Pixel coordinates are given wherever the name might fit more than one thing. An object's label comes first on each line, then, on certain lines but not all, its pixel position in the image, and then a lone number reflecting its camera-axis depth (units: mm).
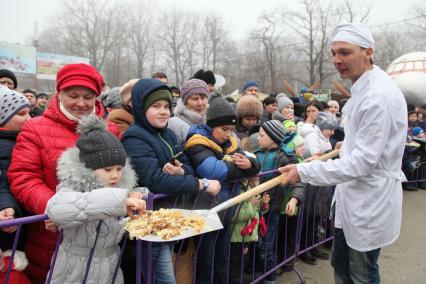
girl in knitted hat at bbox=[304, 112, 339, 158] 4898
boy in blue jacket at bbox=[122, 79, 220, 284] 2447
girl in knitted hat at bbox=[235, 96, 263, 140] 4492
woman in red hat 2162
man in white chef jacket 2430
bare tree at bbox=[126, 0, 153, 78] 50438
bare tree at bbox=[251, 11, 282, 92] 45938
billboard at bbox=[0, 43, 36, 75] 28406
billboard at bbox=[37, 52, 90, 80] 31708
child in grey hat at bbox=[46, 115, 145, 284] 1900
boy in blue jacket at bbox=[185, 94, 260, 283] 2840
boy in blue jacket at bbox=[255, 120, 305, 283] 3652
